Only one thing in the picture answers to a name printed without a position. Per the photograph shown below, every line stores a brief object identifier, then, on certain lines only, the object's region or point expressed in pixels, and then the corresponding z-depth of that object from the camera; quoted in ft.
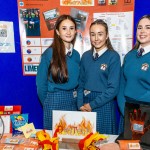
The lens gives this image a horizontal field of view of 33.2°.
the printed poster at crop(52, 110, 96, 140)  4.58
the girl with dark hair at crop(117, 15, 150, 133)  5.43
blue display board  7.14
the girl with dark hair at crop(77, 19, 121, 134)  5.88
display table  4.40
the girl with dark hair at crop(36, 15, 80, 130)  6.00
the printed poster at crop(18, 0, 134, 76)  6.82
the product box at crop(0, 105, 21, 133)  5.53
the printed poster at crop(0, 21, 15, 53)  7.23
